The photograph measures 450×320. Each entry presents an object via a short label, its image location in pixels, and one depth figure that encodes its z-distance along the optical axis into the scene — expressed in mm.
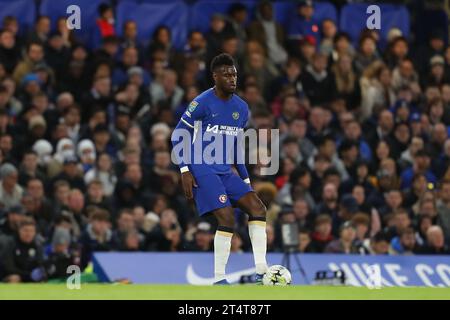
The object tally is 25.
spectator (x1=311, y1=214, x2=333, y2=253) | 20453
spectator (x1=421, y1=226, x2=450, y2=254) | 20875
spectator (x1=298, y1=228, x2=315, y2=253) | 20203
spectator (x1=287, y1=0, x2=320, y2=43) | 24828
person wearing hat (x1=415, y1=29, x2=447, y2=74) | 25109
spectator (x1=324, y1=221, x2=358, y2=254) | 20250
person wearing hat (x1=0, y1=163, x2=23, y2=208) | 19781
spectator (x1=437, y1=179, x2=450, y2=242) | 21484
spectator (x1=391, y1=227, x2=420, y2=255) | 20703
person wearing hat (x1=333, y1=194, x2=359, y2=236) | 20891
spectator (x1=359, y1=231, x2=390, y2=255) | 20500
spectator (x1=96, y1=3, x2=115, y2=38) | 23484
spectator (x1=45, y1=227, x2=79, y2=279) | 18578
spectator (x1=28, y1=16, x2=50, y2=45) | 22484
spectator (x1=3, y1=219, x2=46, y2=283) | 18484
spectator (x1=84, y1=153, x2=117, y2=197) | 20598
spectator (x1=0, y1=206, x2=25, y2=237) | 18934
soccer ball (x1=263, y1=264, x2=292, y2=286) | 14633
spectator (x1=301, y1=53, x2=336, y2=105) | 23625
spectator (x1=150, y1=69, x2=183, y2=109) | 22578
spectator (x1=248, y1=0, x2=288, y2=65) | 24266
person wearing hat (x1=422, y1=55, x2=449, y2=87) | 24609
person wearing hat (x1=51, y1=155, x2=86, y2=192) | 20203
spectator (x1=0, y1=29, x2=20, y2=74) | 22047
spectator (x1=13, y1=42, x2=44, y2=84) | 22062
